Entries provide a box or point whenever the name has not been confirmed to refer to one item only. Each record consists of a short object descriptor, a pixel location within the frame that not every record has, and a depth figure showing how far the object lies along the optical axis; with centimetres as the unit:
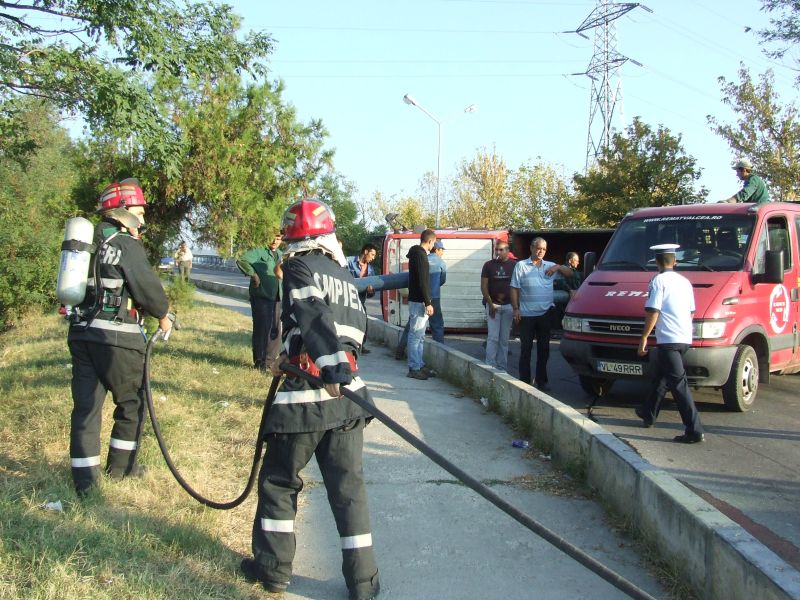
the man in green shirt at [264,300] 907
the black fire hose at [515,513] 266
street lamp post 3391
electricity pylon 3759
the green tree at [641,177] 2161
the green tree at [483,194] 3819
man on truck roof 967
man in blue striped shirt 891
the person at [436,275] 1061
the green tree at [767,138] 1912
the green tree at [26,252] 1820
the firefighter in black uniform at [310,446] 355
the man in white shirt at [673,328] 652
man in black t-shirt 963
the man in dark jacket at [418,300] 911
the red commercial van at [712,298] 744
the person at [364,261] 1207
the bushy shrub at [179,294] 1332
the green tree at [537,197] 3397
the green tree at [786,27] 1781
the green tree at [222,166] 1097
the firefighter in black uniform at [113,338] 459
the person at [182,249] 1246
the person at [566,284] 1309
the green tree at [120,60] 772
